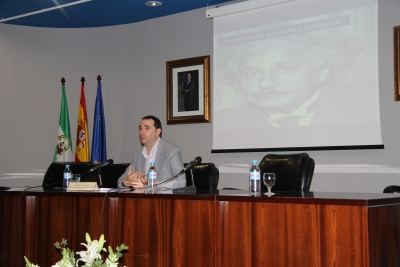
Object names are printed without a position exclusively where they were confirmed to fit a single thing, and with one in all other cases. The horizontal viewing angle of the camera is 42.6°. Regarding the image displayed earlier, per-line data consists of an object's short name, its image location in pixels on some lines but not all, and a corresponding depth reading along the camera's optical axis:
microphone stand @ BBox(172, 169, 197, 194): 2.96
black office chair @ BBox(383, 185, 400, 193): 3.49
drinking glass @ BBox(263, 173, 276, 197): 2.66
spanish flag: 5.73
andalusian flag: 5.76
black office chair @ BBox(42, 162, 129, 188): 4.18
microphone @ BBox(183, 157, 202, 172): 2.99
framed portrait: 5.35
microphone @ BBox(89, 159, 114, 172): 3.34
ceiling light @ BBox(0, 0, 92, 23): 5.18
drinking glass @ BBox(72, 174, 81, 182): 3.79
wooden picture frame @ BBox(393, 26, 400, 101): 4.15
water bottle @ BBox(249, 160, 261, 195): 2.81
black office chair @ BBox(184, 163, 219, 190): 3.60
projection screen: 4.29
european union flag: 5.75
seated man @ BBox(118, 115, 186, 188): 3.49
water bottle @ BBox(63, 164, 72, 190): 3.81
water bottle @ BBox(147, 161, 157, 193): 3.29
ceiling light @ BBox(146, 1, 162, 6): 5.20
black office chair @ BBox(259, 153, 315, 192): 3.08
